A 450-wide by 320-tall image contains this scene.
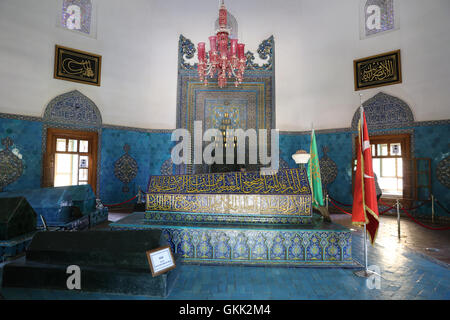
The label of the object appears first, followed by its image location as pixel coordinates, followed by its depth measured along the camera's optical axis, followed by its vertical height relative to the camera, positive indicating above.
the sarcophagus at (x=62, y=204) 4.04 -0.66
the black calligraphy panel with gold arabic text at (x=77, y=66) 6.07 +2.95
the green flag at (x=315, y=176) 4.15 -0.10
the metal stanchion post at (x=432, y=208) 5.30 -0.87
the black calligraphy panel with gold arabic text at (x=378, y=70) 6.11 +2.87
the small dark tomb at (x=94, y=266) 2.07 -0.94
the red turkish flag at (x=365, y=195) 2.58 -0.27
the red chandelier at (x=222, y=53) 5.55 +3.04
